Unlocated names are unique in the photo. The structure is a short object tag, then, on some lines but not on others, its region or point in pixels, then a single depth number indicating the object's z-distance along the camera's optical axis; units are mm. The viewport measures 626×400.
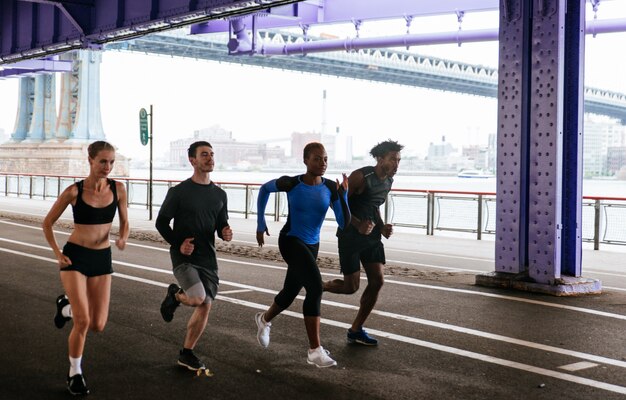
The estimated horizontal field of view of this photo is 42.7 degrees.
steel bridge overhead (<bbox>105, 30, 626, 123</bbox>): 62469
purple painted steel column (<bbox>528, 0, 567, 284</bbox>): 10266
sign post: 23462
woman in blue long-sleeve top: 6199
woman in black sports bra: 5453
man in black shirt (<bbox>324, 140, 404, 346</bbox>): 7156
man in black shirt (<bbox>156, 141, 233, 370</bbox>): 6074
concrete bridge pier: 57531
